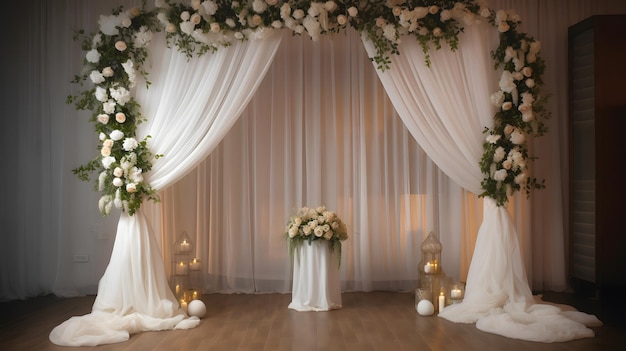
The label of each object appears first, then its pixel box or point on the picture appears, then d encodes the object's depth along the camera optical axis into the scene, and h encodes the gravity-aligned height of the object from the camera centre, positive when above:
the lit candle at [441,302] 5.86 -1.02
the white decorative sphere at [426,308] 5.75 -1.06
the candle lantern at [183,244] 6.28 -0.53
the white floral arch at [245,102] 5.51 +0.70
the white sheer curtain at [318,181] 7.04 +0.06
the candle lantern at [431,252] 6.24 -0.63
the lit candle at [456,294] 5.92 -0.97
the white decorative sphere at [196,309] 5.66 -1.02
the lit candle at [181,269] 6.27 -0.76
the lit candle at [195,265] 6.42 -0.74
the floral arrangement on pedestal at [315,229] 5.95 -0.38
